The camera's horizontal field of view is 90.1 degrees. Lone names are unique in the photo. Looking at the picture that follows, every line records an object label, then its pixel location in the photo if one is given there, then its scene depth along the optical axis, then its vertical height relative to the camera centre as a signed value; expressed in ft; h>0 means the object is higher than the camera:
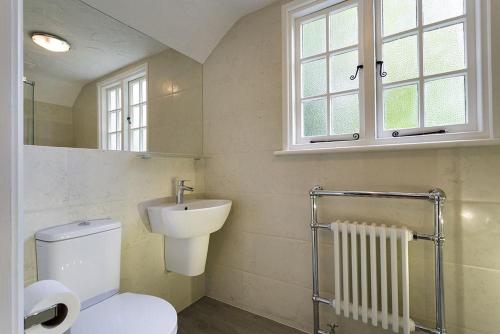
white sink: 4.61 -1.12
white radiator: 3.75 -1.73
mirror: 3.82 +1.61
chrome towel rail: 3.57 -0.98
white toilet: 3.25 -1.63
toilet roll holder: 1.29 -0.82
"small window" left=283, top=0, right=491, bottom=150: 3.90 +1.72
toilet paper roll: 1.66 -0.98
